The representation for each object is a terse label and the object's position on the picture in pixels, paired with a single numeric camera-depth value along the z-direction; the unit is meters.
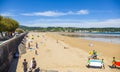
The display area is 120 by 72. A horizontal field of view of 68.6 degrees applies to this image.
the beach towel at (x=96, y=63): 7.98
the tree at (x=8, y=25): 28.51
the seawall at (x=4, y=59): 6.55
